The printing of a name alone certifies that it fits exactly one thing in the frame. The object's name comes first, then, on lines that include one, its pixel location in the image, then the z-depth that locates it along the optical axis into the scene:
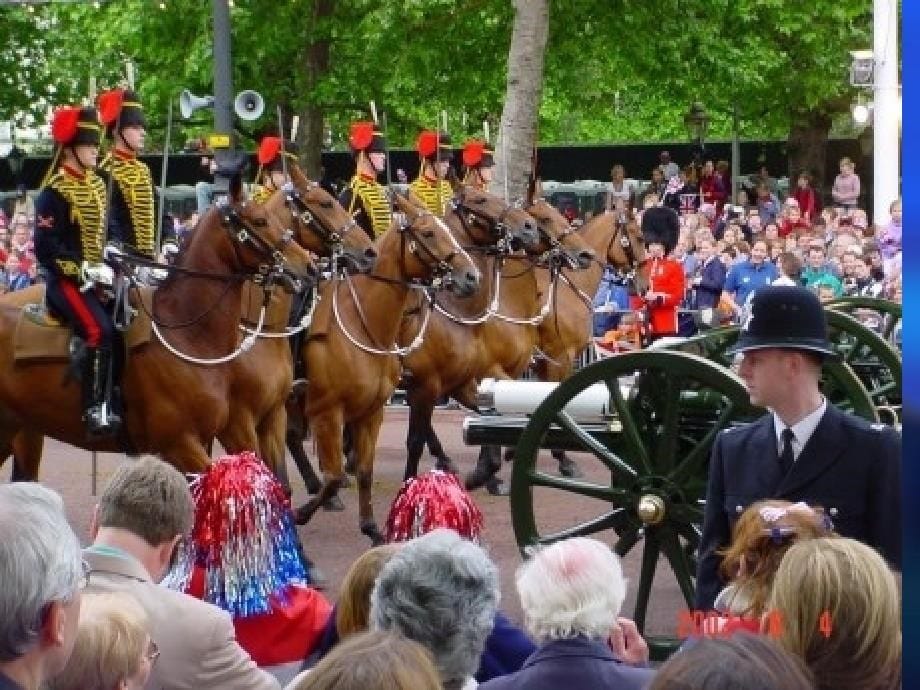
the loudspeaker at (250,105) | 15.46
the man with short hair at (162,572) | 4.52
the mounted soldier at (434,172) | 15.08
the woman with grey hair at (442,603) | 3.98
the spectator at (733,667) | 2.83
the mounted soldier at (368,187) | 13.48
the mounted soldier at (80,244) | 10.06
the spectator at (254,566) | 6.11
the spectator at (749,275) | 18.28
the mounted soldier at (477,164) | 16.91
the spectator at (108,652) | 3.52
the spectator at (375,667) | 3.01
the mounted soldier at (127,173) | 10.41
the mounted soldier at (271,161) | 13.50
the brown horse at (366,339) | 11.45
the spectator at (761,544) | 4.47
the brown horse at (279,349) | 10.61
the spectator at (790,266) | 16.38
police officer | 5.30
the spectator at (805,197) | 27.73
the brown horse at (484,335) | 13.01
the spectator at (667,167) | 30.08
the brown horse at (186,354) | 10.27
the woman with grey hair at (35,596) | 3.20
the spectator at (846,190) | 27.56
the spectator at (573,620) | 4.12
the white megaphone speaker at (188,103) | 15.76
